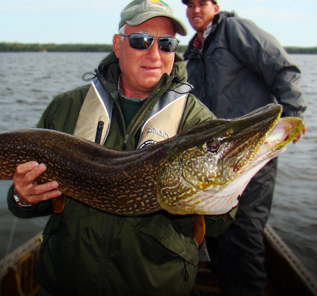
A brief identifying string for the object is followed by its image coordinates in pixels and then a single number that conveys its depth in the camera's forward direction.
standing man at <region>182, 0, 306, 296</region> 1.04
